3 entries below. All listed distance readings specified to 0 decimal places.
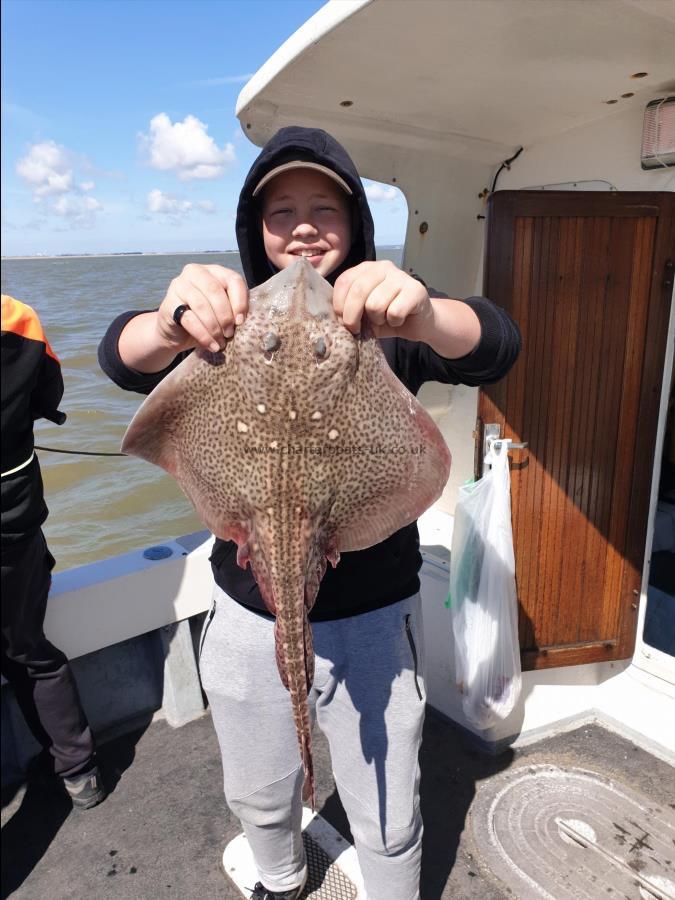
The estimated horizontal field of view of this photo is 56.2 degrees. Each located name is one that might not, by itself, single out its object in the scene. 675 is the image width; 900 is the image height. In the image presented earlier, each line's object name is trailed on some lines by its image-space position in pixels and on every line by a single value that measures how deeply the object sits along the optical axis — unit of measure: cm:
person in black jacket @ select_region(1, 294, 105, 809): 291
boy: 189
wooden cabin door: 338
